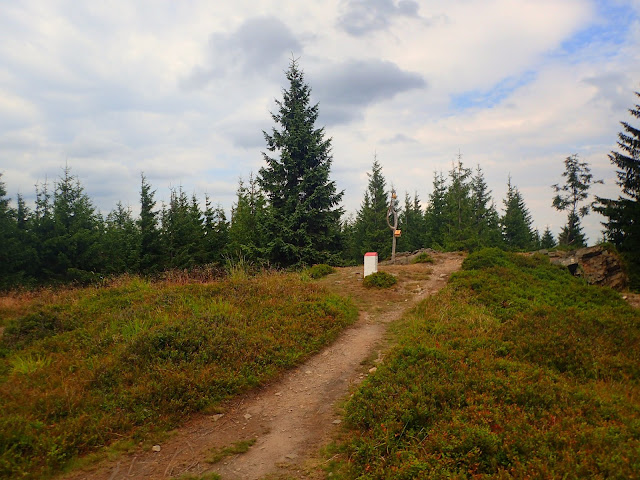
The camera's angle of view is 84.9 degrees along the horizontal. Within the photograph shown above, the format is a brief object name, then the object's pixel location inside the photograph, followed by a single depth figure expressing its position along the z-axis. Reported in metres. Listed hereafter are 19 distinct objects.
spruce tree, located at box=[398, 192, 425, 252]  47.28
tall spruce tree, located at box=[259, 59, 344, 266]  22.41
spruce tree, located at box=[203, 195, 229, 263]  36.62
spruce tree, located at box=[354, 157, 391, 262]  40.28
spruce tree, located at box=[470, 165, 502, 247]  40.57
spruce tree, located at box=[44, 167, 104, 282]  28.20
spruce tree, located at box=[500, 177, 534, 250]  48.28
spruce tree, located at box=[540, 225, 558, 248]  70.50
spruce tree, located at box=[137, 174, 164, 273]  32.41
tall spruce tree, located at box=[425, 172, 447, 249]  42.24
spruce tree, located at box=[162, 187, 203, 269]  33.03
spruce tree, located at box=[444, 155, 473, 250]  34.94
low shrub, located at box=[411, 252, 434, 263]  21.22
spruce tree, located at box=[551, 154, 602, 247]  40.62
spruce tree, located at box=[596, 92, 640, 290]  20.72
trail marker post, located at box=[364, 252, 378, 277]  15.71
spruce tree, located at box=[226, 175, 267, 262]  32.69
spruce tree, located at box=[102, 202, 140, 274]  30.94
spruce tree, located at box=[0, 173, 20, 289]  26.27
